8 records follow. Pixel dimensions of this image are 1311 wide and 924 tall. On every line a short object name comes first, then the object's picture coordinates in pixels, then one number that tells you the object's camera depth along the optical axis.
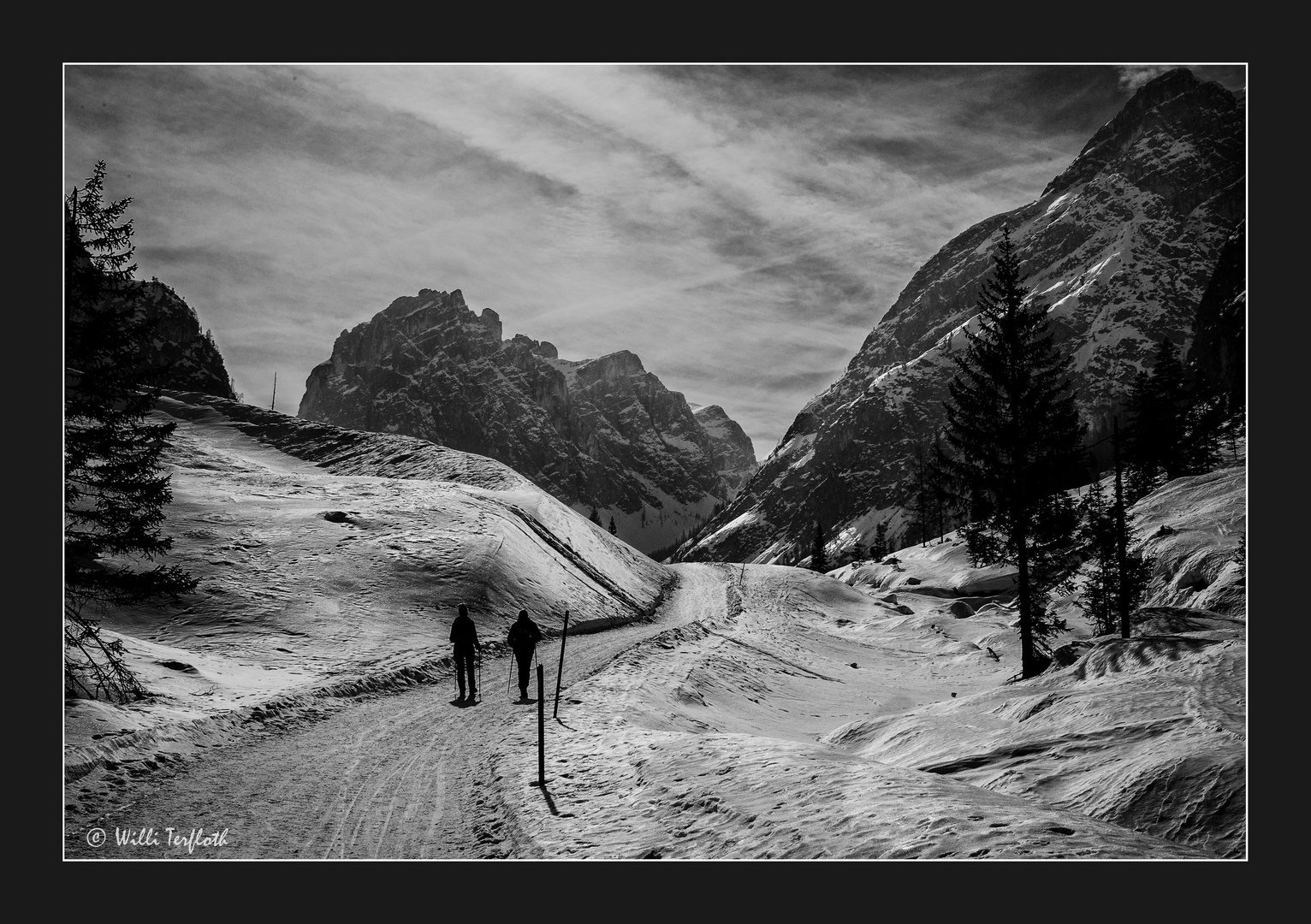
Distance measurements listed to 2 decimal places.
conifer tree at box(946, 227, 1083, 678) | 21.03
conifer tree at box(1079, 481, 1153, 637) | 25.00
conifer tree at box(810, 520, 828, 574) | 103.94
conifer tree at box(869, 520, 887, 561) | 113.00
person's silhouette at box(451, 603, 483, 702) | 17.88
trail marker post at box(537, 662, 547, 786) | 10.80
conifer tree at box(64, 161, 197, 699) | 12.88
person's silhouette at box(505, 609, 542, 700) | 17.58
